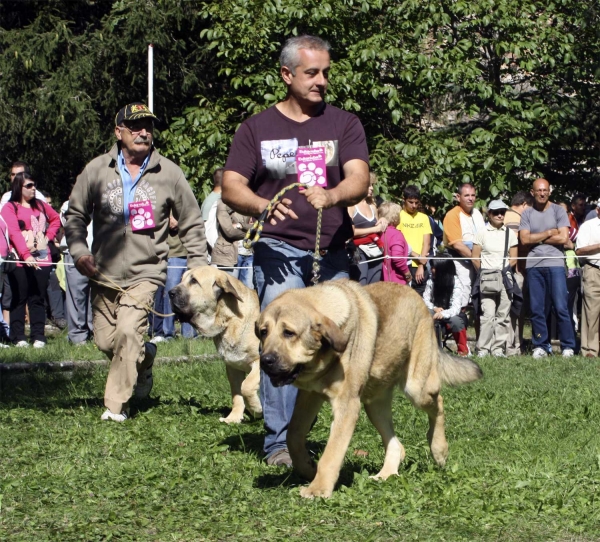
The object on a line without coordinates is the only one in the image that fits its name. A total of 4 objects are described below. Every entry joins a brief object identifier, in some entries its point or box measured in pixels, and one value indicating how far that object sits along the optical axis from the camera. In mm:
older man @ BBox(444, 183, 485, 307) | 13245
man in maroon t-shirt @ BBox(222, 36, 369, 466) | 6055
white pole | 15529
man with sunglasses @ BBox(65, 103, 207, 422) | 7949
